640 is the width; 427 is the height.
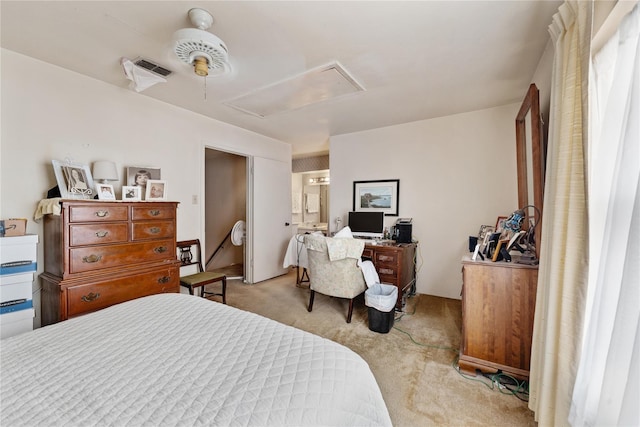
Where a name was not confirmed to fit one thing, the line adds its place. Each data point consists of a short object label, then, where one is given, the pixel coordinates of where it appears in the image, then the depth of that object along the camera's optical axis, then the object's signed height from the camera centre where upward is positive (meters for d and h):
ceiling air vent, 2.06 +1.11
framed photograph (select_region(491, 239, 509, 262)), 1.85 -0.29
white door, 4.05 -0.24
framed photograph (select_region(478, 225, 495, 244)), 2.81 -0.25
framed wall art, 3.77 +0.14
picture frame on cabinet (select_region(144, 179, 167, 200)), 2.58 +0.10
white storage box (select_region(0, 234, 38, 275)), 1.69 -0.38
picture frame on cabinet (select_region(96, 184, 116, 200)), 2.16 +0.06
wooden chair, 2.82 -0.86
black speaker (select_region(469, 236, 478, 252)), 2.95 -0.39
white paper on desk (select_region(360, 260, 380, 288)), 2.70 -0.72
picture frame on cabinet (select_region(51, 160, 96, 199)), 2.05 +0.15
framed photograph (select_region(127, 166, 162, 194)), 2.60 +0.25
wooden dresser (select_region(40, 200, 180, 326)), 1.88 -0.46
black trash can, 2.42 -0.99
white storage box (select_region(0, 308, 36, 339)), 1.70 -0.85
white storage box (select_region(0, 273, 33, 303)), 1.70 -0.60
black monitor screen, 3.67 -0.27
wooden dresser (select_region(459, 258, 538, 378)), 1.73 -0.75
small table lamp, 2.26 +0.24
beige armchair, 2.61 -0.62
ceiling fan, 1.51 +0.95
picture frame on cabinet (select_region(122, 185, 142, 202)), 2.39 +0.07
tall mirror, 1.77 +0.41
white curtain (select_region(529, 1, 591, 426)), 1.13 -0.09
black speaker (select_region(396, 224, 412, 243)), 3.36 -0.35
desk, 2.98 -0.67
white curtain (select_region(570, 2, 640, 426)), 0.89 -0.13
